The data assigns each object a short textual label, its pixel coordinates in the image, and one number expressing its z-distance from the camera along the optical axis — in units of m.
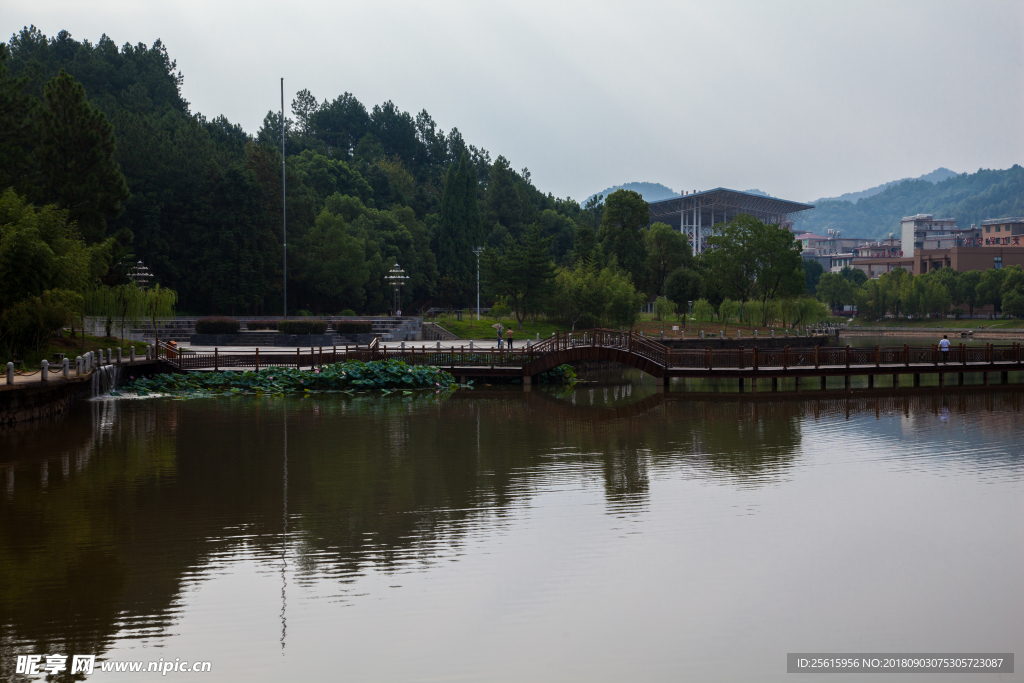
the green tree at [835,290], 114.75
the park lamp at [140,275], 46.77
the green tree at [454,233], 81.88
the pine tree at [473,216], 83.44
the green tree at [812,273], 137.00
